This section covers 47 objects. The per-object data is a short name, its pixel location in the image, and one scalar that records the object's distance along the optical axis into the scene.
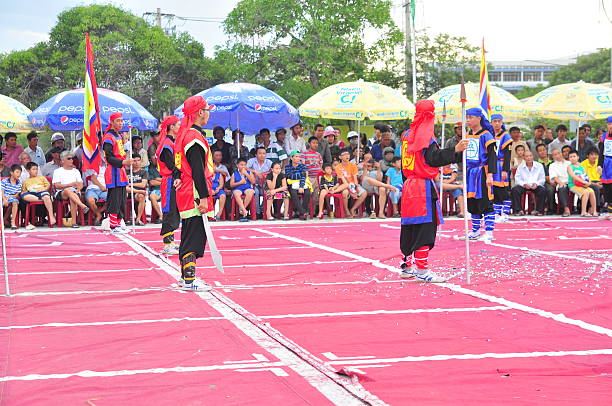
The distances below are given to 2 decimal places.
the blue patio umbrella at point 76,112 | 17.55
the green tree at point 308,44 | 38.53
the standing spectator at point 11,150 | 18.20
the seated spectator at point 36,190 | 17.03
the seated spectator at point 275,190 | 18.50
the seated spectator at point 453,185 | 18.77
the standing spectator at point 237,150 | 19.08
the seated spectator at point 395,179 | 18.83
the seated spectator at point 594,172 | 19.78
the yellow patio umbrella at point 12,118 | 18.31
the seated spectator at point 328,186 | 18.69
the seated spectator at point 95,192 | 17.17
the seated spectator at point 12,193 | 16.80
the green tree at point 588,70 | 65.62
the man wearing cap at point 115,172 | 15.00
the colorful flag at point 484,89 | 11.68
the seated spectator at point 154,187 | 17.64
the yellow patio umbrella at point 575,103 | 21.61
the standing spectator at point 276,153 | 19.06
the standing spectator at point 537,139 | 20.95
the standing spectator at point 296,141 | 19.53
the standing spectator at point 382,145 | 19.97
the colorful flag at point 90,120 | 12.73
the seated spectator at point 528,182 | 19.52
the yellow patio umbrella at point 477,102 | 21.38
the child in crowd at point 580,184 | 19.33
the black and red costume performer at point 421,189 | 9.40
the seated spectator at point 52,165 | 17.86
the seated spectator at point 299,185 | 18.59
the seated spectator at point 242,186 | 18.27
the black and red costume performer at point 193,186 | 8.98
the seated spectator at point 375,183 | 18.70
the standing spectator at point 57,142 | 18.56
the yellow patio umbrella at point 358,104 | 19.77
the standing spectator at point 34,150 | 18.33
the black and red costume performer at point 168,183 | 11.27
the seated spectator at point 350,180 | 18.75
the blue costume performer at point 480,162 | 13.12
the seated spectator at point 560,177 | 19.45
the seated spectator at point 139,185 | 17.42
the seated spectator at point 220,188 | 18.16
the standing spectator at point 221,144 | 18.77
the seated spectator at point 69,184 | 17.11
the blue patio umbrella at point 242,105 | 18.62
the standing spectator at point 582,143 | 20.73
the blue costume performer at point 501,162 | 14.16
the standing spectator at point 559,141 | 20.81
